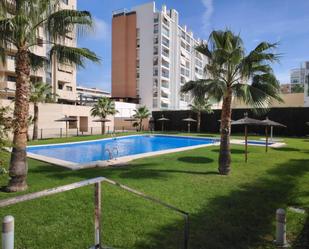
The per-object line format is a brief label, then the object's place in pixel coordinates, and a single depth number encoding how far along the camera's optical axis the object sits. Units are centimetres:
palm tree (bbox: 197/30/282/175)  921
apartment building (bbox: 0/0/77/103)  3005
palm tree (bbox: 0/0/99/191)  694
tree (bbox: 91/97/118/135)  3092
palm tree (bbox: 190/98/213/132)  3317
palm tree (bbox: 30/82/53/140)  2236
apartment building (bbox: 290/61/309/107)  11919
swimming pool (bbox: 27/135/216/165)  1644
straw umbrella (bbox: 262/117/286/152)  1545
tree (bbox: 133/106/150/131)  3728
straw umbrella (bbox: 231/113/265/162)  1302
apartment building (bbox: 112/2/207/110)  5631
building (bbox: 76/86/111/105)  4327
